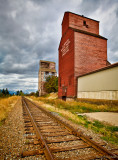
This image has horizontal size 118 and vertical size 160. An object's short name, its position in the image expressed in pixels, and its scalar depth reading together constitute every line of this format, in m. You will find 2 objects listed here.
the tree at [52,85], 34.44
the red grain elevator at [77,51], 15.83
